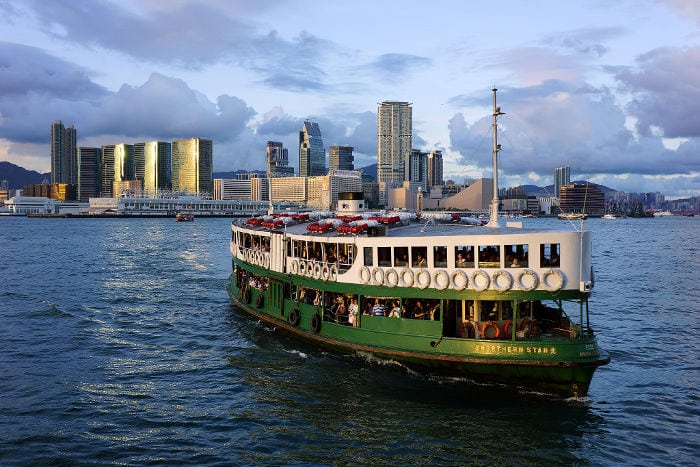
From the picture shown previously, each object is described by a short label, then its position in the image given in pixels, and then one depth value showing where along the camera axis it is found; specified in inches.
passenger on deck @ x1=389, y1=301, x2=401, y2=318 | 931.3
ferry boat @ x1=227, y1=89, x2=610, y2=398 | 813.2
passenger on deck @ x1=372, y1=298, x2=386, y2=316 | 957.6
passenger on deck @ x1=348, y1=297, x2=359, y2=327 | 1001.5
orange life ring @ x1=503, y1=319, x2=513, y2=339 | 848.3
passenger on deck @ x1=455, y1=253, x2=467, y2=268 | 865.5
